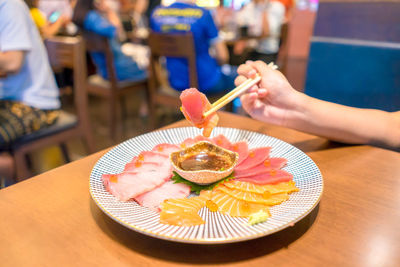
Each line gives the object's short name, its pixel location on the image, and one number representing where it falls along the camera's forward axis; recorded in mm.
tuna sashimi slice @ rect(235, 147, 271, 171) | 913
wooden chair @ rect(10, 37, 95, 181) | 1776
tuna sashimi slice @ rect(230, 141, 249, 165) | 954
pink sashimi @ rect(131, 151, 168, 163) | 921
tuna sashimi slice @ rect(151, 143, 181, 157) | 969
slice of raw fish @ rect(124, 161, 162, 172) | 859
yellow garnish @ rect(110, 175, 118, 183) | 789
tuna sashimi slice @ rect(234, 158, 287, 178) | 875
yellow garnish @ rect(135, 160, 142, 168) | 865
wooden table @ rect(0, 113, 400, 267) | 611
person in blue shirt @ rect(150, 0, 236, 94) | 2830
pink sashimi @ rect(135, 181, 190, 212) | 758
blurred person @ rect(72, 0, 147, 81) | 3172
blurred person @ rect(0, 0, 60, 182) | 1677
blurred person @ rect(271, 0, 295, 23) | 5332
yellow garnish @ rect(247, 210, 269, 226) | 651
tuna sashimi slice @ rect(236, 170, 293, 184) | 821
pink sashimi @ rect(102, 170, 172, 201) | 769
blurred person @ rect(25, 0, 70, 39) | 3884
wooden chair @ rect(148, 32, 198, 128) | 2553
